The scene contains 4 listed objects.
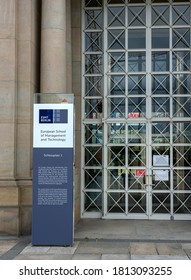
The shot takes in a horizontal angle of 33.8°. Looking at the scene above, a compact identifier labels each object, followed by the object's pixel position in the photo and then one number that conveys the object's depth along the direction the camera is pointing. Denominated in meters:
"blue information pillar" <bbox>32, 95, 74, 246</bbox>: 6.42
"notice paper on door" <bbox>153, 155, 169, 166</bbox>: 9.05
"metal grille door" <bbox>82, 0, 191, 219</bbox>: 9.02
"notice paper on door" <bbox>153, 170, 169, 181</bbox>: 9.02
